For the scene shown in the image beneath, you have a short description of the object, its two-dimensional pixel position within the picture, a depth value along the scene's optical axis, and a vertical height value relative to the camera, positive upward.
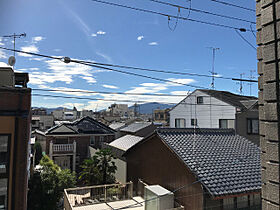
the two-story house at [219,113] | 19.39 +0.27
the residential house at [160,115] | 65.28 -0.04
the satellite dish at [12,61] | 9.03 +2.32
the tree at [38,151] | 23.63 -4.32
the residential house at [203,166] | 8.19 -2.42
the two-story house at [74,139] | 22.34 -3.00
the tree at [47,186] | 11.12 -4.42
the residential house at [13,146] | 6.88 -1.11
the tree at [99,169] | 14.91 -4.04
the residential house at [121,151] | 16.44 -3.38
